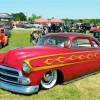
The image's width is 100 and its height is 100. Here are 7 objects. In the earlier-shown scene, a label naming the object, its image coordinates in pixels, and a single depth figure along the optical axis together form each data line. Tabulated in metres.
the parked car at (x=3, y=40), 15.61
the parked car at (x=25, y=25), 47.98
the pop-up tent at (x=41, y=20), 37.63
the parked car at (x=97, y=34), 14.91
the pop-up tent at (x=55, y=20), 38.38
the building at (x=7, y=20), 37.66
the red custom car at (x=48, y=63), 5.20
